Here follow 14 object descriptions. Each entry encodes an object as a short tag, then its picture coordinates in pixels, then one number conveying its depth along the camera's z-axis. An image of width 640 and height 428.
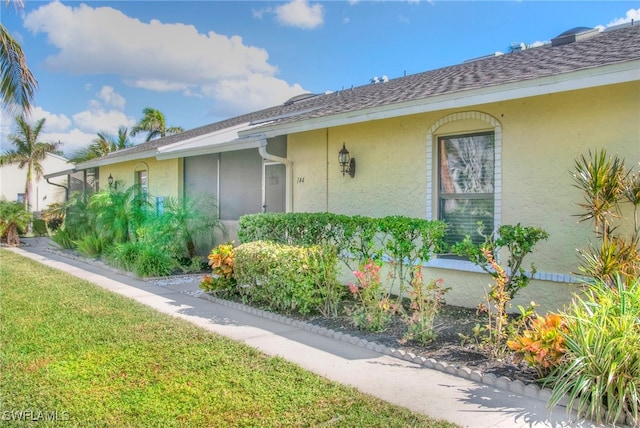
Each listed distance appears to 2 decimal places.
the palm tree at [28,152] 32.78
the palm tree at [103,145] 28.09
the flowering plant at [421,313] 5.28
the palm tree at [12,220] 17.67
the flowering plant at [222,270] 8.04
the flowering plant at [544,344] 3.85
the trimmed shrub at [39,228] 22.03
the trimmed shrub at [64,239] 15.72
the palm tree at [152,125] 32.31
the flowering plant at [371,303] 5.83
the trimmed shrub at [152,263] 10.36
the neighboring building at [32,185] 36.47
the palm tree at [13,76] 11.67
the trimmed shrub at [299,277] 6.60
